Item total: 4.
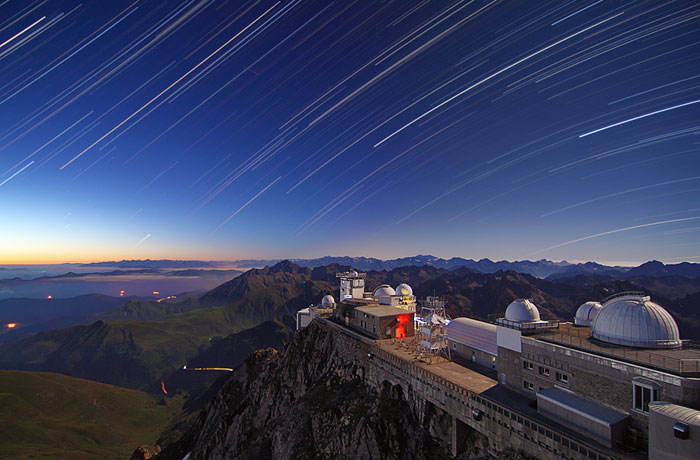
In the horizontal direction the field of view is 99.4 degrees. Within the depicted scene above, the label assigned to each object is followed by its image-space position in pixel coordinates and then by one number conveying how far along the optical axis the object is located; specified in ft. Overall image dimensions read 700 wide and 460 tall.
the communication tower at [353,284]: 266.98
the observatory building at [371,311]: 151.53
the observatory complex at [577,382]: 56.13
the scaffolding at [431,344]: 116.67
